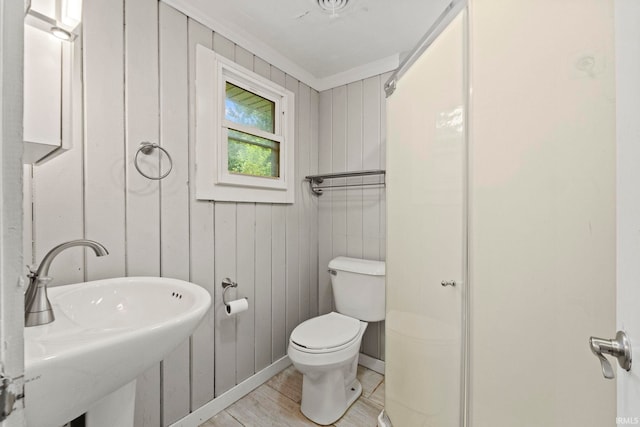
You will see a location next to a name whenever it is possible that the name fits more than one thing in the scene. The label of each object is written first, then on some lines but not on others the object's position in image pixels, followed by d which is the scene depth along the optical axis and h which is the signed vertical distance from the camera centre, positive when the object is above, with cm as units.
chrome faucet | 78 -26
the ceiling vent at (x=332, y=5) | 139 +108
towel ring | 122 +28
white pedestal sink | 55 -34
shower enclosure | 57 +0
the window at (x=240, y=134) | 147 +48
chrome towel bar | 191 +26
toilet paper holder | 156 -43
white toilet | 143 -71
